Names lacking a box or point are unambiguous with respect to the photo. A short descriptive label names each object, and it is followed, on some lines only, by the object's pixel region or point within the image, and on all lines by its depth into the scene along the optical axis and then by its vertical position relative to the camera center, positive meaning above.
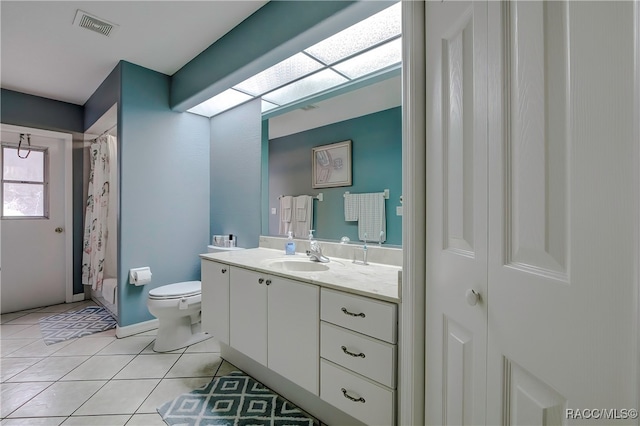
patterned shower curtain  3.05 -0.01
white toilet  2.21 -0.81
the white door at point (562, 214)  0.44 +0.00
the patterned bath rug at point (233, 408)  1.50 -1.11
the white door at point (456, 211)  0.74 +0.00
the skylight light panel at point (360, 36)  1.50 +1.02
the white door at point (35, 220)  3.12 -0.10
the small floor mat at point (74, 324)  2.56 -1.12
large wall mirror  1.78 +0.44
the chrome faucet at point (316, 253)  1.93 -0.28
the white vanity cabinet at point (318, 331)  1.15 -0.60
